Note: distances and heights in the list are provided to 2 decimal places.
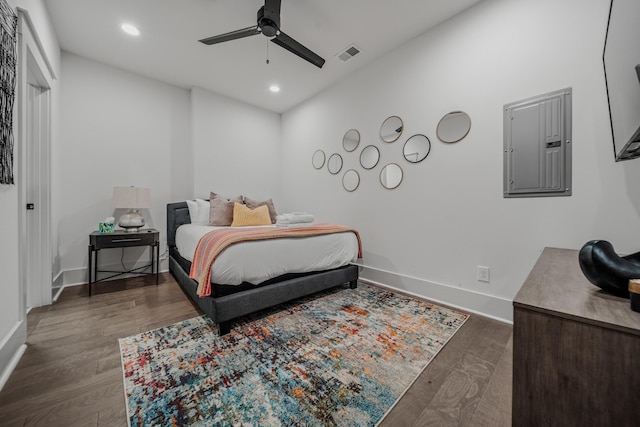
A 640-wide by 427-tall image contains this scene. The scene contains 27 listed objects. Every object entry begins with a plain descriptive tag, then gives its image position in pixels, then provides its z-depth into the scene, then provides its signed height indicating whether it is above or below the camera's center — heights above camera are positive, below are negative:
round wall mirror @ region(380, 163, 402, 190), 2.92 +0.45
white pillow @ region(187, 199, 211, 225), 3.47 +0.01
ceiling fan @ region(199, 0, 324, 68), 2.04 +1.60
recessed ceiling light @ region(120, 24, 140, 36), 2.57 +1.94
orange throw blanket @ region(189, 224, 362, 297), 1.79 -0.23
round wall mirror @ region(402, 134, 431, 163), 2.66 +0.72
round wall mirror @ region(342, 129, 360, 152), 3.43 +1.04
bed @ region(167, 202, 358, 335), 1.84 -0.69
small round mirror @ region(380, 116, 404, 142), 2.91 +1.02
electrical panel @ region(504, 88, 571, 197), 1.85 +0.53
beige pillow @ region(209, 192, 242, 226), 3.36 +0.02
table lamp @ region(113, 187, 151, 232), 2.97 +0.13
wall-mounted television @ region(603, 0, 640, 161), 0.95 +0.63
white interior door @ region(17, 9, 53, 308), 2.26 +0.26
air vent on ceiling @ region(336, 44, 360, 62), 2.92 +1.95
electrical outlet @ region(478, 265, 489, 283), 2.24 -0.55
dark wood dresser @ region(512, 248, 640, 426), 0.61 -0.40
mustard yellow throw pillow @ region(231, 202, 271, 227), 3.31 -0.05
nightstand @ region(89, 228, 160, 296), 2.75 -0.33
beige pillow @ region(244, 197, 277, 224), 3.67 +0.12
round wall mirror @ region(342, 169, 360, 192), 3.42 +0.47
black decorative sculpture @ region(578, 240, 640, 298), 0.80 -0.18
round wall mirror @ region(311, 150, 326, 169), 3.96 +0.88
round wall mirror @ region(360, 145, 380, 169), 3.16 +0.74
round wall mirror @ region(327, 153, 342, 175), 3.67 +0.75
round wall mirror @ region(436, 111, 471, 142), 2.37 +0.86
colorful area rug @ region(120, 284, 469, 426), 1.18 -0.93
